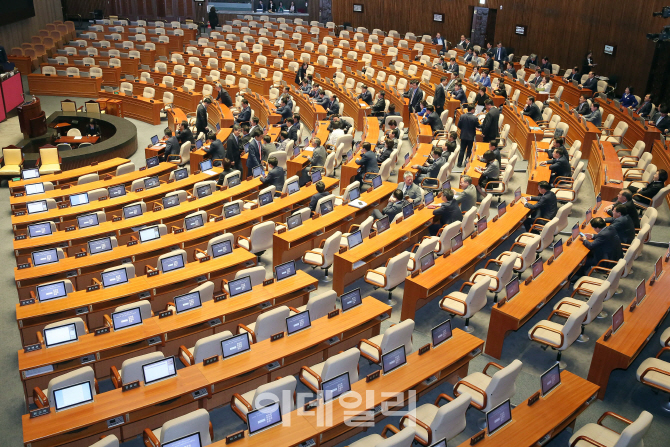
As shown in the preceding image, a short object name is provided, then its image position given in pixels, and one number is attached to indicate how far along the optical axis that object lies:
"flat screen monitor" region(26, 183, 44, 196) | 11.80
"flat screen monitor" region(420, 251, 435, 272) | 8.70
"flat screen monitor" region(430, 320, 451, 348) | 7.10
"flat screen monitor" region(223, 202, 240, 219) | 10.59
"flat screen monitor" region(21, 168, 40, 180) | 12.58
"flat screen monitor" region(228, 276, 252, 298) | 8.09
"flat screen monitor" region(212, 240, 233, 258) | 9.16
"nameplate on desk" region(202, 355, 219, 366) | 6.71
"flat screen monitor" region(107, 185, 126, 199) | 11.48
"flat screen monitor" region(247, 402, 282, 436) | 5.74
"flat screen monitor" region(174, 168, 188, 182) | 12.60
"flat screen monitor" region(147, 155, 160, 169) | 13.50
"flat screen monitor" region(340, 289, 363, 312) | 7.82
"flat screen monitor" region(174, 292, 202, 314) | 7.68
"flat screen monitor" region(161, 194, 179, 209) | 10.96
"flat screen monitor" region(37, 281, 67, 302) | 7.76
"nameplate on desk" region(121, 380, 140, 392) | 6.25
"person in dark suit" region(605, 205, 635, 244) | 9.30
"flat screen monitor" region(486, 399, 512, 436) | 5.76
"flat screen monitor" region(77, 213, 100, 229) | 10.26
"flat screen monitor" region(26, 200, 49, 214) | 10.91
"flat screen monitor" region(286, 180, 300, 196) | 11.61
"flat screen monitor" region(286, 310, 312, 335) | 7.32
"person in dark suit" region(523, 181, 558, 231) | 10.27
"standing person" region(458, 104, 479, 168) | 13.79
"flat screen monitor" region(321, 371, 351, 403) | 6.18
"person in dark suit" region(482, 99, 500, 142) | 14.20
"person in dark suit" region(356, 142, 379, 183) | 12.71
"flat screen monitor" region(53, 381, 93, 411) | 5.90
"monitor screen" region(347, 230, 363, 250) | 9.39
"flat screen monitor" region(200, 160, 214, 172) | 13.01
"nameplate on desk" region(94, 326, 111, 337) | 7.12
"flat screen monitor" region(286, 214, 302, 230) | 10.12
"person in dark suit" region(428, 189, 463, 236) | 10.11
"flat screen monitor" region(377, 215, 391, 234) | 9.89
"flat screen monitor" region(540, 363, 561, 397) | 6.34
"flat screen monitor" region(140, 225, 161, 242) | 9.66
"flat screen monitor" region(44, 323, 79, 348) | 6.84
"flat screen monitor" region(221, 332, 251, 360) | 6.82
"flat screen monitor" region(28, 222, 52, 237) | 9.84
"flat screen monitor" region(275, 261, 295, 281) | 8.52
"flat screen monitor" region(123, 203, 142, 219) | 10.62
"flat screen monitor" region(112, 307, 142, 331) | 7.25
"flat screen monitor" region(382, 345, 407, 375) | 6.66
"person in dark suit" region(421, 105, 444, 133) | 15.30
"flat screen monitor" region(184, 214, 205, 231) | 10.09
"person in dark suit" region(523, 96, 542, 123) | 15.67
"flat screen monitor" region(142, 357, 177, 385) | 6.35
